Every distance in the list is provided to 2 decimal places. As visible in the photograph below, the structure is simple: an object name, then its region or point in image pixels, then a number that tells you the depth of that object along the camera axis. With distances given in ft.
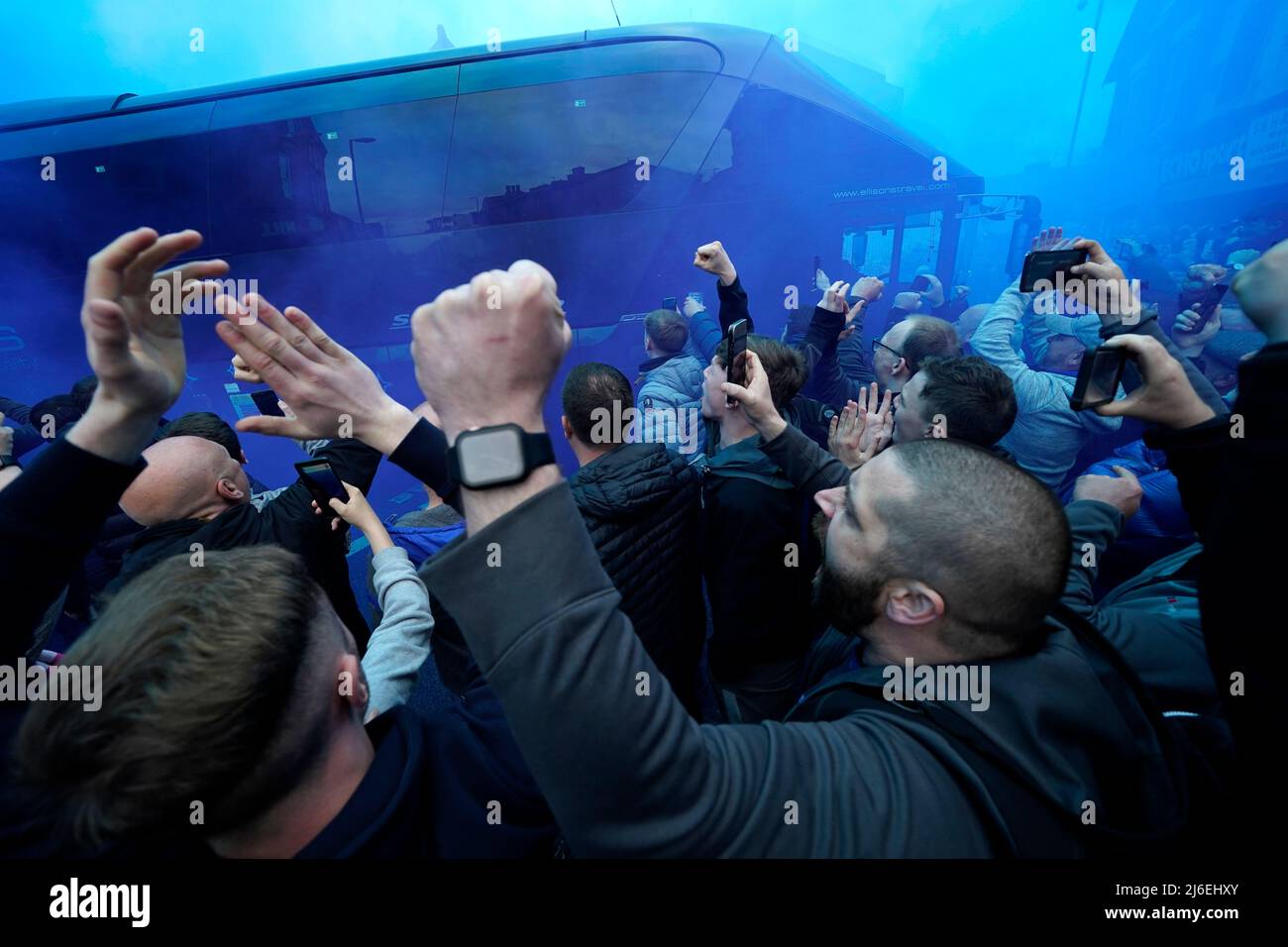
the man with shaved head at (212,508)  4.25
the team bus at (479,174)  10.93
